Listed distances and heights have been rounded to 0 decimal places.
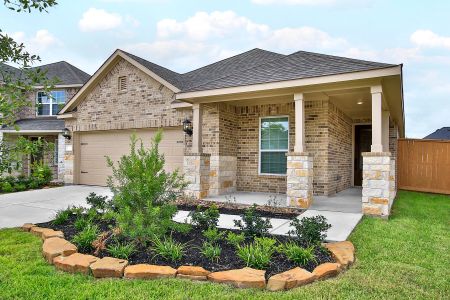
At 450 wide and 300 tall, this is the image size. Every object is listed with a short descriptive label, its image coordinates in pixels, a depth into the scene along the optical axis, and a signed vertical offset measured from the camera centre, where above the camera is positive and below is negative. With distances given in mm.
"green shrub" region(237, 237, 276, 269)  3201 -1075
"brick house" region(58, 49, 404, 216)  6637 +1070
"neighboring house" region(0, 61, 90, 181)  13398 +1651
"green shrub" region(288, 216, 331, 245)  3861 -962
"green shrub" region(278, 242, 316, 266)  3363 -1104
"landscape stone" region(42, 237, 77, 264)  3486 -1125
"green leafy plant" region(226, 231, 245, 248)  3805 -1047
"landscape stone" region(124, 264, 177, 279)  3002 -1157
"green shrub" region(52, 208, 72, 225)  5113 -1089
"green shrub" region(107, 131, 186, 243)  3703 -545
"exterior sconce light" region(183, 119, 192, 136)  9367 +835
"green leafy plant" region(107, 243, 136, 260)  3456 -1108
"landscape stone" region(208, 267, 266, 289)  2840 -1157
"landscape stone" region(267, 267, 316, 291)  2818 -1165
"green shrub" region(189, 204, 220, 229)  4645 -974
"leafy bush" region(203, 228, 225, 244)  3945 -1052
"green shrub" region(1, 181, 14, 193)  9705 -1134
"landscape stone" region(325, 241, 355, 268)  3425 -1157
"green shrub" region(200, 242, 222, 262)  3424 -1101
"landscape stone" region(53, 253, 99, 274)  3164 -1149
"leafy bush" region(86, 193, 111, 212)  5477 -869
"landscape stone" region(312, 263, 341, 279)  3057 -1164
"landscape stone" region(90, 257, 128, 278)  3047 -1144
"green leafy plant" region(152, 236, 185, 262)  3398 -1085
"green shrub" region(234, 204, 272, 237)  4215 -986
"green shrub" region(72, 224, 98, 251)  3818 -1083
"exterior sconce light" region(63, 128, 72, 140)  12141 +751
